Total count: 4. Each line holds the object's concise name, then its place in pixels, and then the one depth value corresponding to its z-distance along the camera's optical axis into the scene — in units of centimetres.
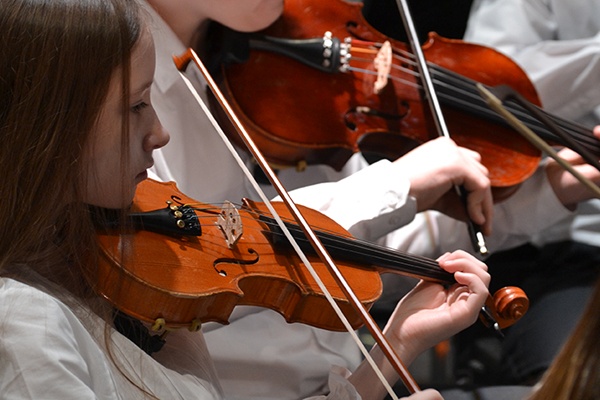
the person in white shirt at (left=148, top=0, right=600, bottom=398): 334
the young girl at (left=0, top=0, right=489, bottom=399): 287
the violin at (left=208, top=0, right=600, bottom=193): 351
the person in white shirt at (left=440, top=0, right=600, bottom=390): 367
